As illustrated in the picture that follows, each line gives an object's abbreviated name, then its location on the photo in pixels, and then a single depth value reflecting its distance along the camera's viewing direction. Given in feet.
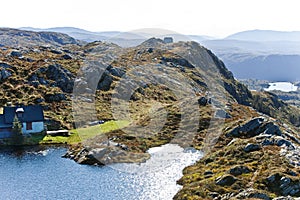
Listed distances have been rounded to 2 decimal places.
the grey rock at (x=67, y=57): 580.63
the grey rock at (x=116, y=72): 538.47
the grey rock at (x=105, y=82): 489.67
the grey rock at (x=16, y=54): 548.23
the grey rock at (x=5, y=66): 468.30
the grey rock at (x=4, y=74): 444.59
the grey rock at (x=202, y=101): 399.75
